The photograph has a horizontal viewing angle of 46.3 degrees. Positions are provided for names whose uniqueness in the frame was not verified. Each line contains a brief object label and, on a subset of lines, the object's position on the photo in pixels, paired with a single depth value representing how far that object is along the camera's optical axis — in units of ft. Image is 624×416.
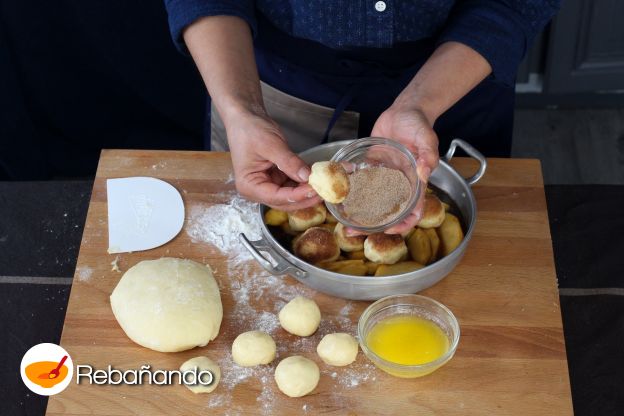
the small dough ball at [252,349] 3.72
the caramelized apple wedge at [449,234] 4.14
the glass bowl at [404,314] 3.69
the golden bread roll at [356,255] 4.16
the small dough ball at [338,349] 3.72
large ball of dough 3.78
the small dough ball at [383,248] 4.02
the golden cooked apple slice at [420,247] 4.15
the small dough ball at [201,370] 3.66
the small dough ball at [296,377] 3.60
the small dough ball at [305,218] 4.24
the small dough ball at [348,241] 4.15
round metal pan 3.81
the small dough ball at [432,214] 4.19
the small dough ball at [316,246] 4.05
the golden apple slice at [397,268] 3.96
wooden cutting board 3.65
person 4.16
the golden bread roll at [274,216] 4.29
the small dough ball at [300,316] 3.84
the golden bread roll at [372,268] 4.06
